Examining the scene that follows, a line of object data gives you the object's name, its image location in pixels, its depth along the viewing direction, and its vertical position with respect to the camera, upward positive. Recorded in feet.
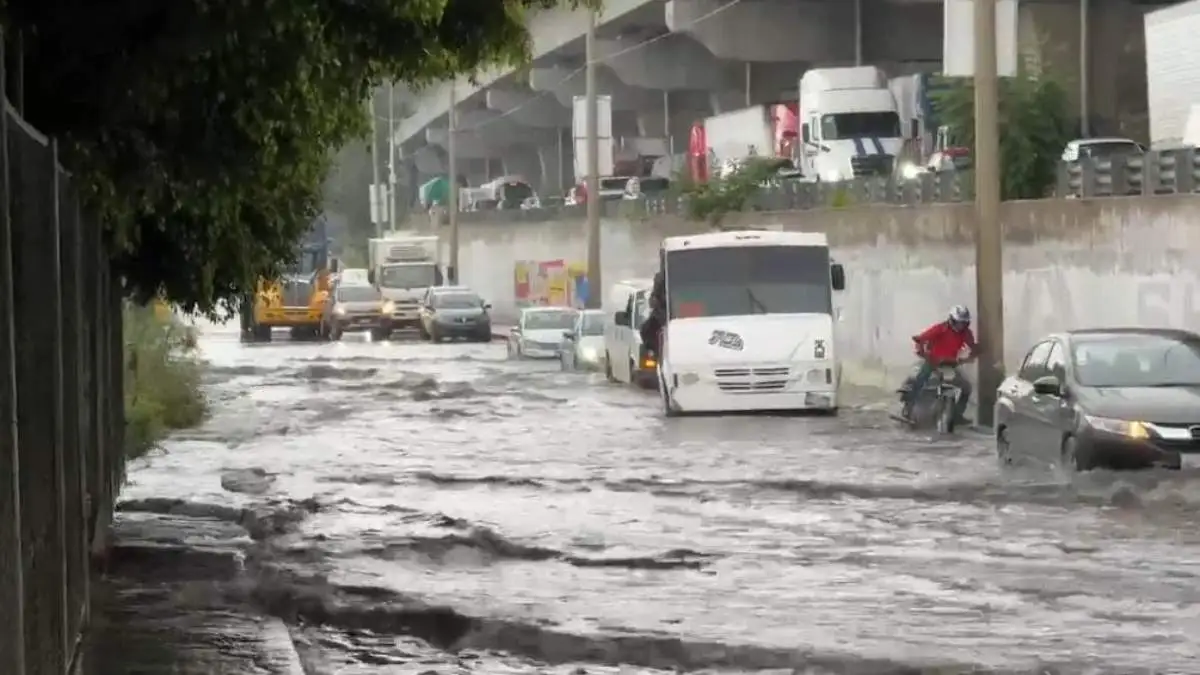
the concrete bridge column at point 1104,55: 174.50 +17.76
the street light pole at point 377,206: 359.38 +13.59
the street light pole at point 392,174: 354.13 +18.75
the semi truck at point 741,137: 205.26 +14.35
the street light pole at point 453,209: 267.18 +9.49
